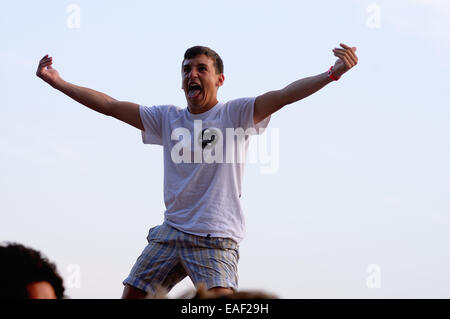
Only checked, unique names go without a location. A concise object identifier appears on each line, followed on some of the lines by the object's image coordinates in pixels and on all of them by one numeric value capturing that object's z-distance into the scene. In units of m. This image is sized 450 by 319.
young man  4.89
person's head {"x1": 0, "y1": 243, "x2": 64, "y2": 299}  2.21
